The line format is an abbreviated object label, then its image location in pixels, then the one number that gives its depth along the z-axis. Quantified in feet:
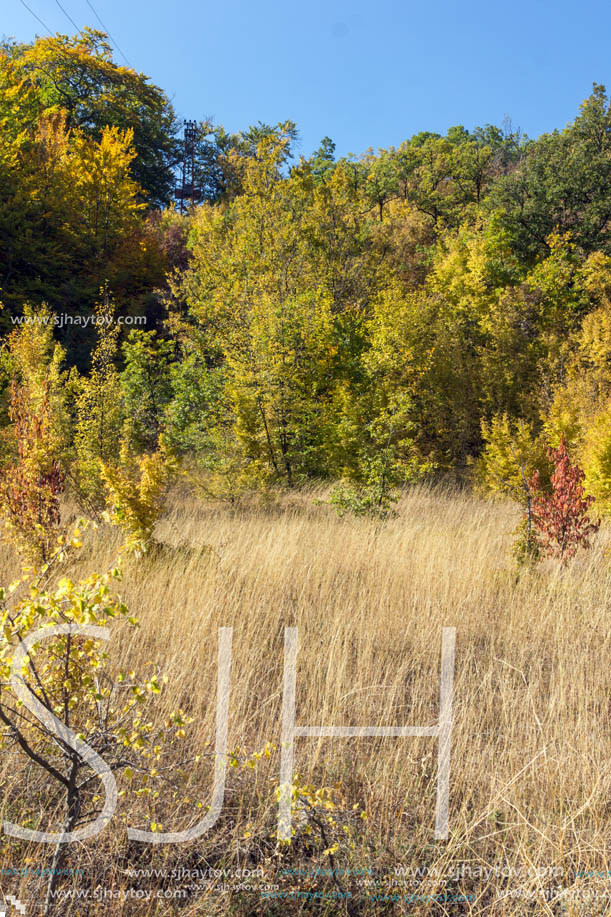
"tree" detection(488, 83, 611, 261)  64.28
